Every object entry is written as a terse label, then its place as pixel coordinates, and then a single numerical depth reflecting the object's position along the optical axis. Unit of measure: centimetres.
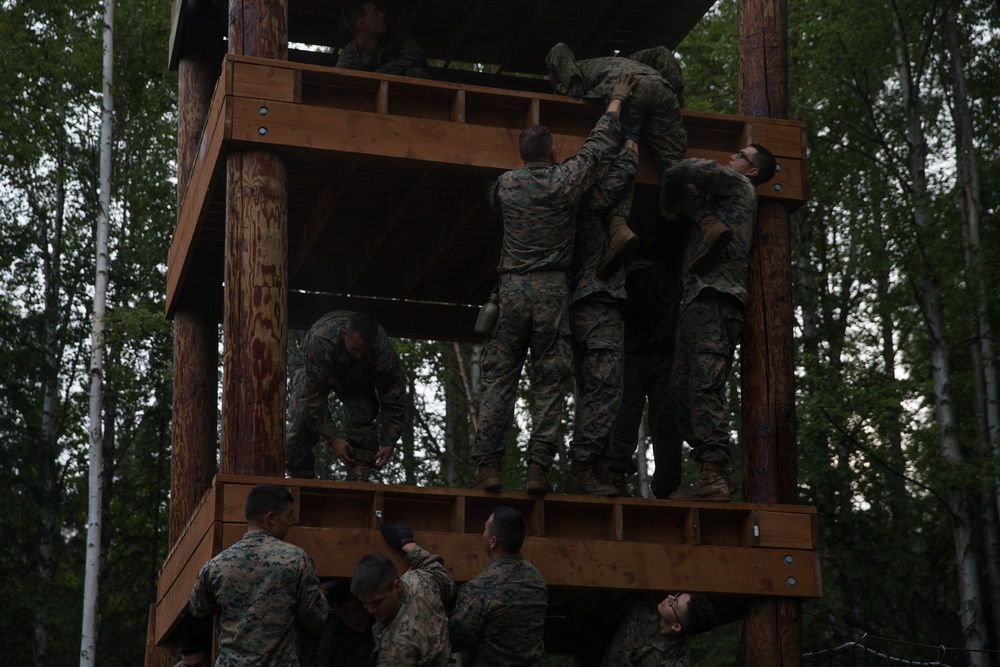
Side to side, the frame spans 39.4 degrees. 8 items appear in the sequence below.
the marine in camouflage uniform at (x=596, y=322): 971
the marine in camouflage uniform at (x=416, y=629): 774
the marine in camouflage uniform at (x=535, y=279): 962
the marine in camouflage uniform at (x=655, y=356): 1130
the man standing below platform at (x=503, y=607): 826
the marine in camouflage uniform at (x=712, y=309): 1004
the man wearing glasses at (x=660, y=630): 896
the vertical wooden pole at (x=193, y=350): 1241
